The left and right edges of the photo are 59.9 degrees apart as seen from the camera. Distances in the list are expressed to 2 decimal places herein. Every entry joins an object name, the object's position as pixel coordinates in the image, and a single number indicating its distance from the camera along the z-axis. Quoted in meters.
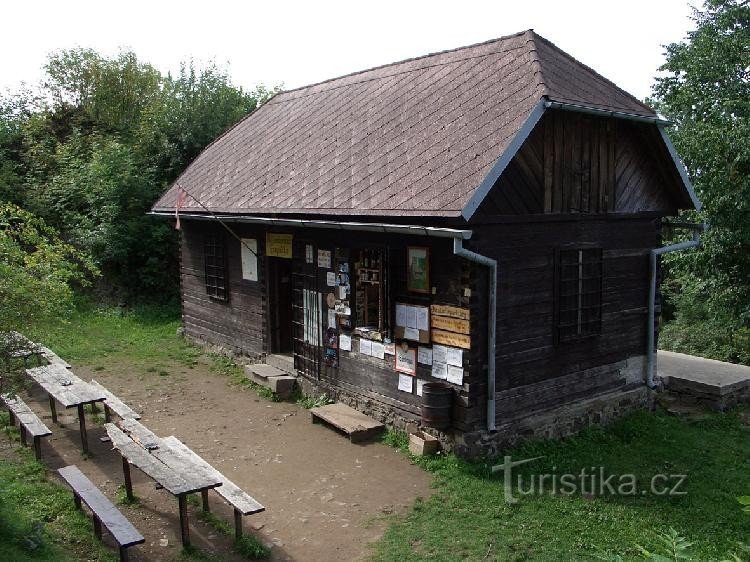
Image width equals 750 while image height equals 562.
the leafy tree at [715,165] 14.52
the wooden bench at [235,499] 6.32
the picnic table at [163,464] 6.31
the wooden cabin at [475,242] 8.49
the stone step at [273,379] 11.37
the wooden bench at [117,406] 8.50
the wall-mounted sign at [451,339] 8.37
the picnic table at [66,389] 8.72
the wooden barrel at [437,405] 8.45
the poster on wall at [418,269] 8.76
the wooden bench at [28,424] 8.14
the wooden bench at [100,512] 5.79
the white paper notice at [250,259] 12.45
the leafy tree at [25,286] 6.47
